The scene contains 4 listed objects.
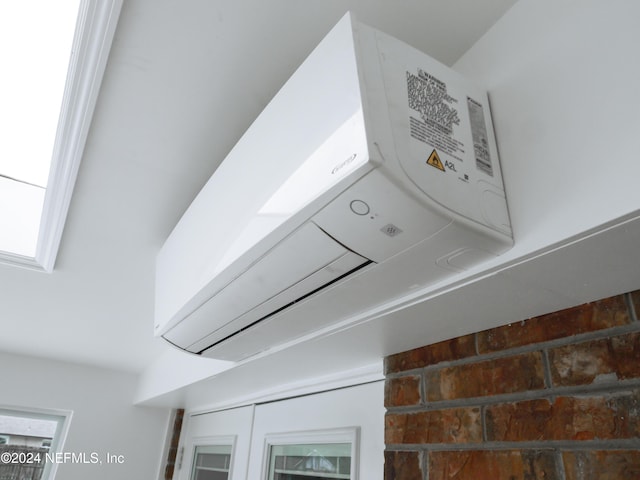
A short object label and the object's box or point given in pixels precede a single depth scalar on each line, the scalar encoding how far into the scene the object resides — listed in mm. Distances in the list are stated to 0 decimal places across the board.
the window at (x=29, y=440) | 2297
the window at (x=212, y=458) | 1886
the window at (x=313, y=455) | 1176
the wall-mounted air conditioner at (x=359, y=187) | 498
